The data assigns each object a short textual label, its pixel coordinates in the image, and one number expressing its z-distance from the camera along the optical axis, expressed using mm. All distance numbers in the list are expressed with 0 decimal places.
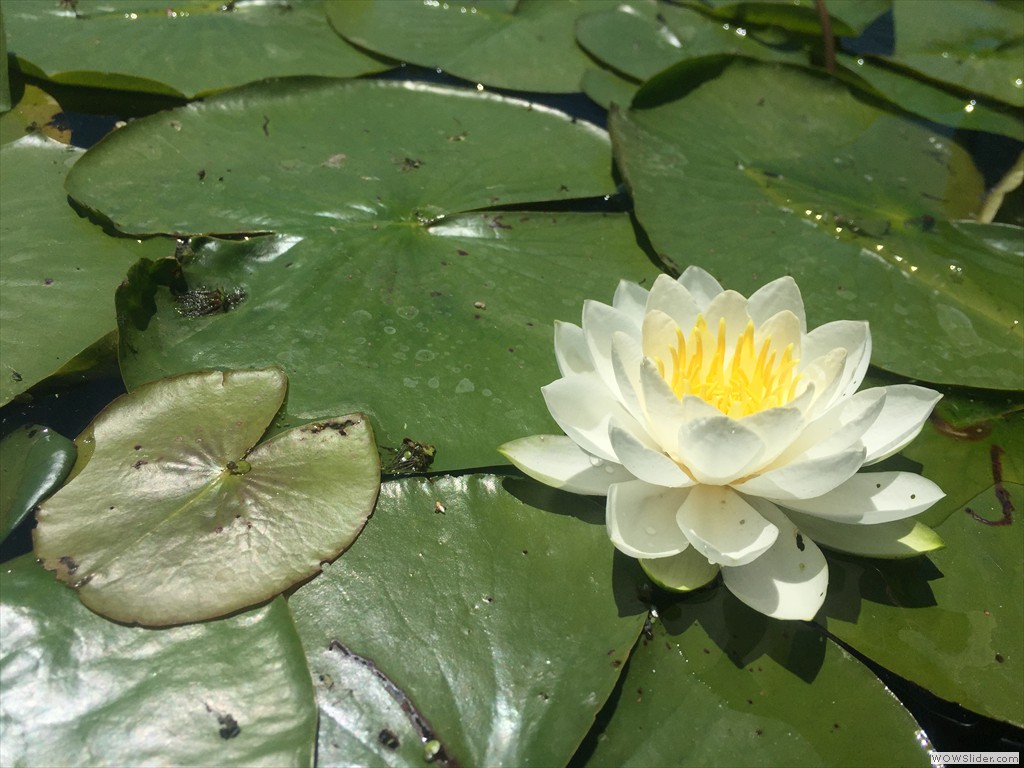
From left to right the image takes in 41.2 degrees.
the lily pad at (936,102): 572
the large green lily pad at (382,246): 447
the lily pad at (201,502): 399
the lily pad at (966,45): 583
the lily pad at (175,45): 543
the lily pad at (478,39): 579
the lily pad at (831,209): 478
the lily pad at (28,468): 416
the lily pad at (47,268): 449
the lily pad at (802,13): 605
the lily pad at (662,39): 595
